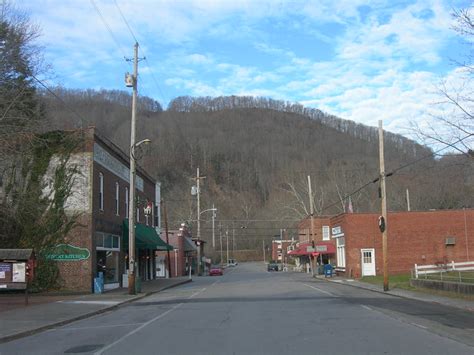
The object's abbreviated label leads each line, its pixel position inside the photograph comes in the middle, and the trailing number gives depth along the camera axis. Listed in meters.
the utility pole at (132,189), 29.11
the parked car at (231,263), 135.50
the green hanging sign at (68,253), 29.78
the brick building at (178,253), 66.19
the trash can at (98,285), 29.88
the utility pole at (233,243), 141.60
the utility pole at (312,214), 56.29
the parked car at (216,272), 70.32
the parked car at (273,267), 91.19
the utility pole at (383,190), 32.22
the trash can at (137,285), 31.12
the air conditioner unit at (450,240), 47.78
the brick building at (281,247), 114.82
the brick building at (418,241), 47.84
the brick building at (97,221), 29.83
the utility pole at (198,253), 65.67
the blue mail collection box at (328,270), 54.09
